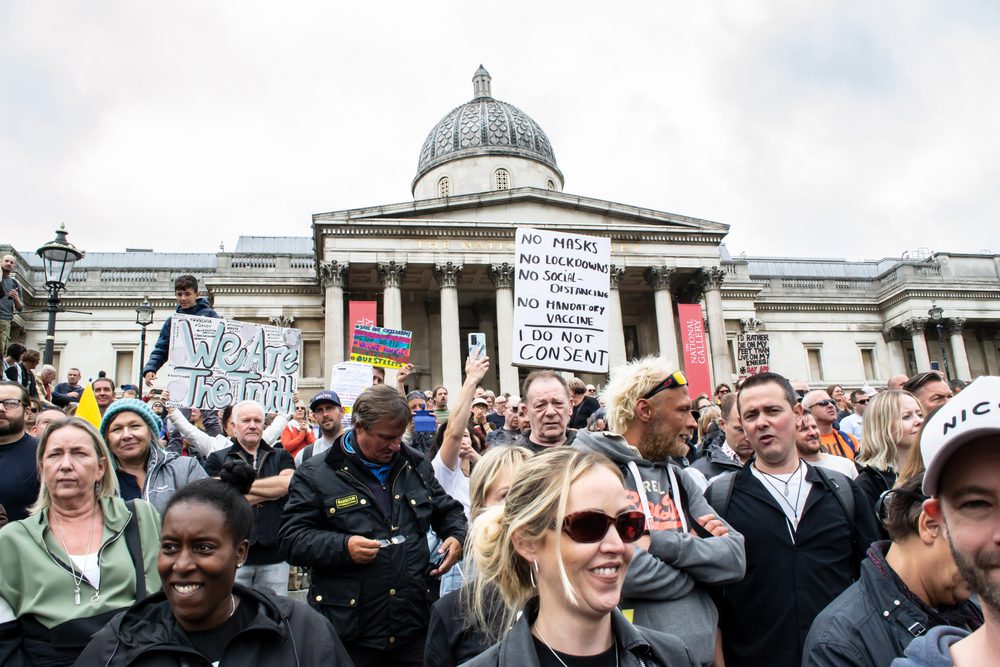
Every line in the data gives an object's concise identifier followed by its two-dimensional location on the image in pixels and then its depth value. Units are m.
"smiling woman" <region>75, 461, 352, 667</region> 2.46
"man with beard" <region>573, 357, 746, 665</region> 3.03
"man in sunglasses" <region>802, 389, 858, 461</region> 6.92
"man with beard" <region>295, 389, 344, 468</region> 6.55
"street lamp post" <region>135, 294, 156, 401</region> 17.69
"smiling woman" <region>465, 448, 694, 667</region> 2.09
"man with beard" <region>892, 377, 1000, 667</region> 1.44
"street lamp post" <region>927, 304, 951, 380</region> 24.06
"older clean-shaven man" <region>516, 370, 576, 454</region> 4.64
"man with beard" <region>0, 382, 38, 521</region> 4.42
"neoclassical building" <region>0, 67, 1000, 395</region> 30.33
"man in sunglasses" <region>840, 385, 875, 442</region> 9.68
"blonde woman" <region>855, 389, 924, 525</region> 4.51
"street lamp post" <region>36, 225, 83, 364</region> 10.56
